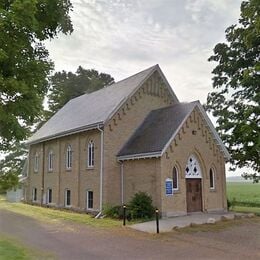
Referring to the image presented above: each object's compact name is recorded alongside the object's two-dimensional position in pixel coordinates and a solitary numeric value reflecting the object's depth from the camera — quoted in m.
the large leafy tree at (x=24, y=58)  10.75
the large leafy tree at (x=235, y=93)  28.17
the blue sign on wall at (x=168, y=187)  21.59
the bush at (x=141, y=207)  20.73
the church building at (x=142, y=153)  22.23
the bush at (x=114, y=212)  21.88
